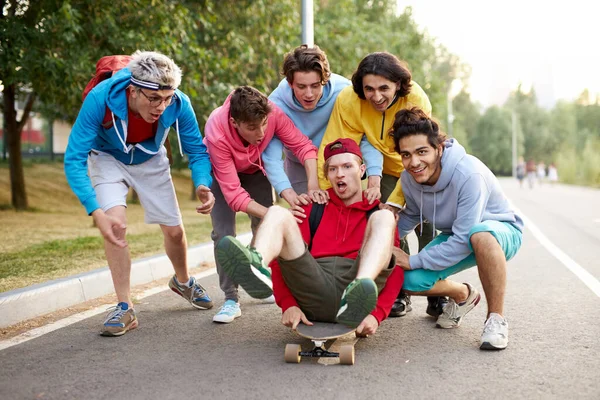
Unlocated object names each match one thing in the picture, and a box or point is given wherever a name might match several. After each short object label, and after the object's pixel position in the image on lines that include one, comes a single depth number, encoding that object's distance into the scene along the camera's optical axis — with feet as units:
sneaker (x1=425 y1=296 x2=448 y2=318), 17.61
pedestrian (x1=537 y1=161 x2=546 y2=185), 148.64
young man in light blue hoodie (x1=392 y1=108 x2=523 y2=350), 14.93
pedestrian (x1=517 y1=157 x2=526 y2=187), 143.84
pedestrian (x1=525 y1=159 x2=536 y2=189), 129.77
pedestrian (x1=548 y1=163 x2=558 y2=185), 153.58
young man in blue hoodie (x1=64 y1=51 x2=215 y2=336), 15.57
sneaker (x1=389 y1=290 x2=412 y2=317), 18.26
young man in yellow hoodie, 16.65
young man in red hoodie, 13.10
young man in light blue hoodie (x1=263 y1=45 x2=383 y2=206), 16.84
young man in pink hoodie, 16.16
